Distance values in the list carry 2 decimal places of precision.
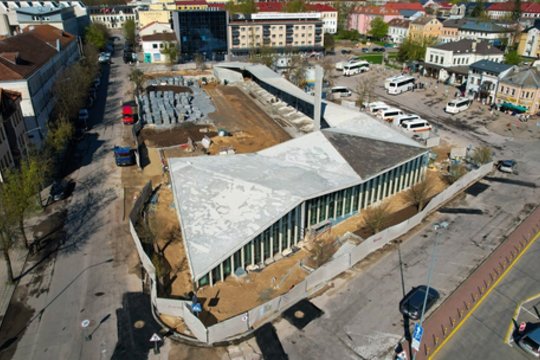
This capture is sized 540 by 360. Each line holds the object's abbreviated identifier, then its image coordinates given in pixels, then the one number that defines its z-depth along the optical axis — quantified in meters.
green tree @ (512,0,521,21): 127.25
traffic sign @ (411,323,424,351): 21.58
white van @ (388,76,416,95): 74.19
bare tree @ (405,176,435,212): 36.28
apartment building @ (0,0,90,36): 89.19
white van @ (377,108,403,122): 59.94
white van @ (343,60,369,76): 87.75
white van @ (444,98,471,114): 63.54
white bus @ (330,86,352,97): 73.06
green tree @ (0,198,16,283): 26.59
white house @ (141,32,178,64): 100.38
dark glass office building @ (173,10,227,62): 98.81
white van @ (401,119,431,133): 55.53
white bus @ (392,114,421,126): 57.38
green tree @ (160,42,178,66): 96.56
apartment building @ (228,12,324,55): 101.19
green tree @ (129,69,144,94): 73.31
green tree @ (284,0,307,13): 137.25
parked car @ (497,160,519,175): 44.34
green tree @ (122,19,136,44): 122.62
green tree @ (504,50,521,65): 82.50
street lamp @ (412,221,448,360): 29.40
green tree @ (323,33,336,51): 111.56
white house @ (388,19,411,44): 120.00
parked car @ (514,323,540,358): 22.83
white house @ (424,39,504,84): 77.62
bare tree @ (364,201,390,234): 32.53
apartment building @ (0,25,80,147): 48.22
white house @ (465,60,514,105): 64.72
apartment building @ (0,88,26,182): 39.38
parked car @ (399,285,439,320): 25.30
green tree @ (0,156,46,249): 27.44
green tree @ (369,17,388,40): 125.25
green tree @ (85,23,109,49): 104.81
